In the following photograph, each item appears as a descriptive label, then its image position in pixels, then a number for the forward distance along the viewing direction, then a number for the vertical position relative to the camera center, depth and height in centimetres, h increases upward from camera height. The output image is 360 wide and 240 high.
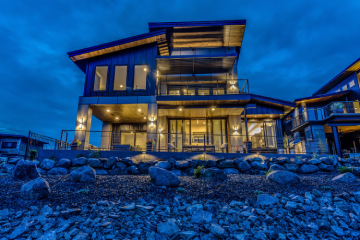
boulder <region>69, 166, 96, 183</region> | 602 -73
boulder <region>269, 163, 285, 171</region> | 791 -60
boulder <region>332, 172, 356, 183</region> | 619 -82
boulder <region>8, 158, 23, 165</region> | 840 -39
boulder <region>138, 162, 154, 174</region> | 769 -59
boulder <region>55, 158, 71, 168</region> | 798 -45
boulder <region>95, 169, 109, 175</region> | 765 -78
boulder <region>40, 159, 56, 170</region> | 779 -48
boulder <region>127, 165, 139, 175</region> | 762 -70
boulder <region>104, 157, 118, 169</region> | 783 -42
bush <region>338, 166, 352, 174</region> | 702 -64
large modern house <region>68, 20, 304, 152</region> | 1246 +421
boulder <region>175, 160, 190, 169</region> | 791 -52
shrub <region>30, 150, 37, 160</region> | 977 -10
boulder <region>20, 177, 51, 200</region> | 458 -91
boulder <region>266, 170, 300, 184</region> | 610 -80
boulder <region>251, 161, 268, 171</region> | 795 -56
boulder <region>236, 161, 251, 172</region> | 801 -57
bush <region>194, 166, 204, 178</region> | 697 -73
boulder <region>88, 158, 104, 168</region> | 784 -44
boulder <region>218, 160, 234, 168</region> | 820 -50
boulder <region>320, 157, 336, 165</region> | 825 -37
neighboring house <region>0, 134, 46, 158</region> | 2088 +75
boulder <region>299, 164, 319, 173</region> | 790 -65
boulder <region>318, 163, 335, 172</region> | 798 -64
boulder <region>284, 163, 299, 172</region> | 806 -61
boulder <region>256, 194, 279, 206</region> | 466 -115
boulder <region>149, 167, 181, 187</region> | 575 -77
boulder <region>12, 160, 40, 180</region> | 629 -62
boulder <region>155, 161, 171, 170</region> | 784 -52
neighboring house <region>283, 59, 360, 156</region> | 1427 +285
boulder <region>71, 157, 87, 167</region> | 816 -41
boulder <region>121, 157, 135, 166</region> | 799 -36
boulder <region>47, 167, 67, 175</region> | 750 -73
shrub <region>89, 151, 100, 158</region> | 888 -11
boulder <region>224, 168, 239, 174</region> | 798 -75
